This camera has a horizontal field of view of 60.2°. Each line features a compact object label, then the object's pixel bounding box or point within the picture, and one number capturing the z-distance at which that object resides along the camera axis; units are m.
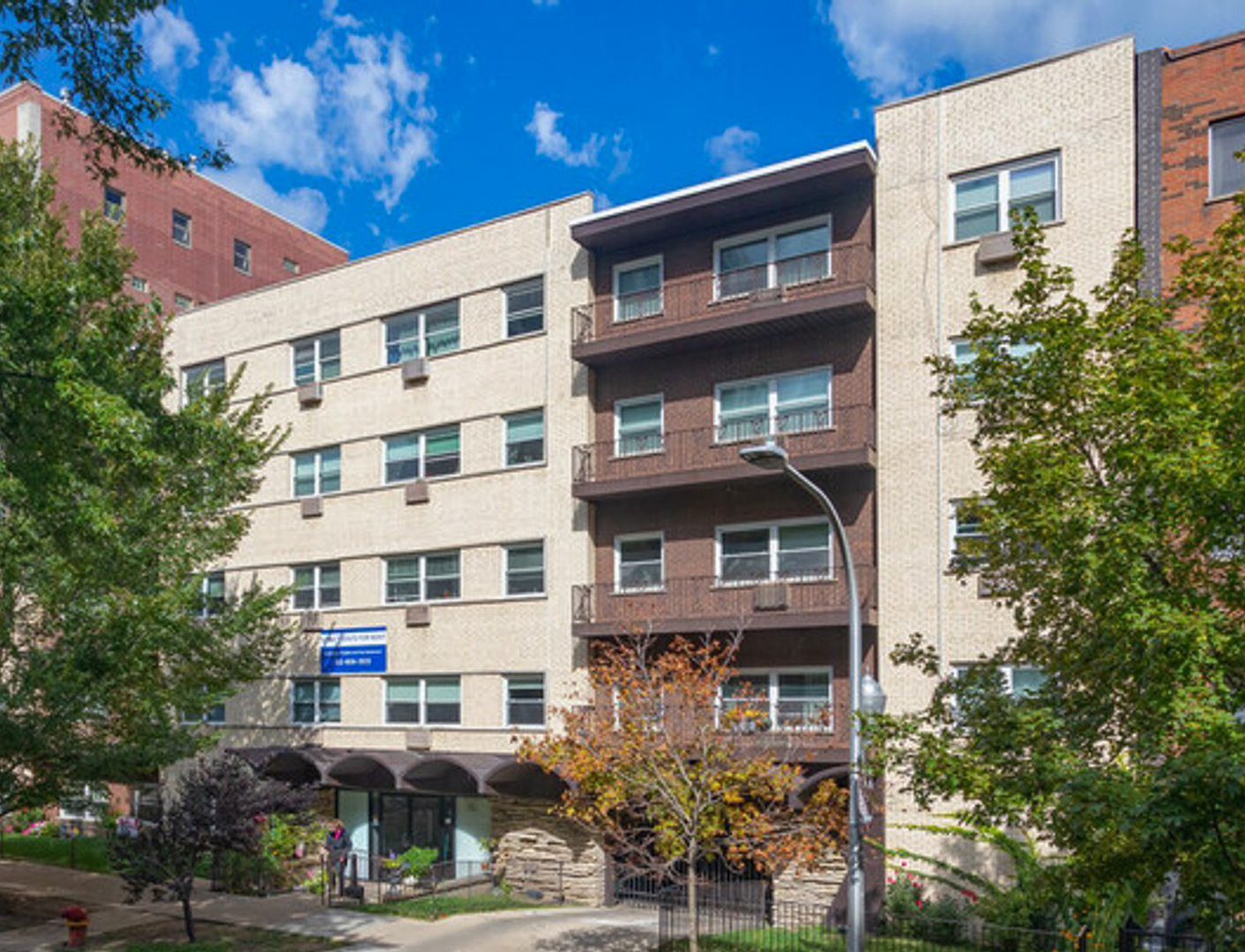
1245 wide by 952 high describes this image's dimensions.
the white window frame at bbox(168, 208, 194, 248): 43.92
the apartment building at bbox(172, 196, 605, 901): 26.39
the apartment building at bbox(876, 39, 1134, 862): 20.70
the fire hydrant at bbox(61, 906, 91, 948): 19.50
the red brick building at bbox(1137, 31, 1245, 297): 19.73
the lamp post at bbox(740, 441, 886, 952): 13.27
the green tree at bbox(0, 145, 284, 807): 13.26
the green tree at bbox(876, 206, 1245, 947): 8.56
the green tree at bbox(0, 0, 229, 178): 12.72
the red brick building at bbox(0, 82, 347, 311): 39.91
